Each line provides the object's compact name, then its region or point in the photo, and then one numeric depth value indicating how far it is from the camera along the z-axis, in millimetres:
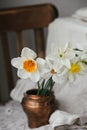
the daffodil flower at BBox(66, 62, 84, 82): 798
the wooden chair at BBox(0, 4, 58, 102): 1428
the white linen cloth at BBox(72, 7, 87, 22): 1296
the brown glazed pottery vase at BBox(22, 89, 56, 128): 881
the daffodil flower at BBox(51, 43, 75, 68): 788
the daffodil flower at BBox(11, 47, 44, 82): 813
